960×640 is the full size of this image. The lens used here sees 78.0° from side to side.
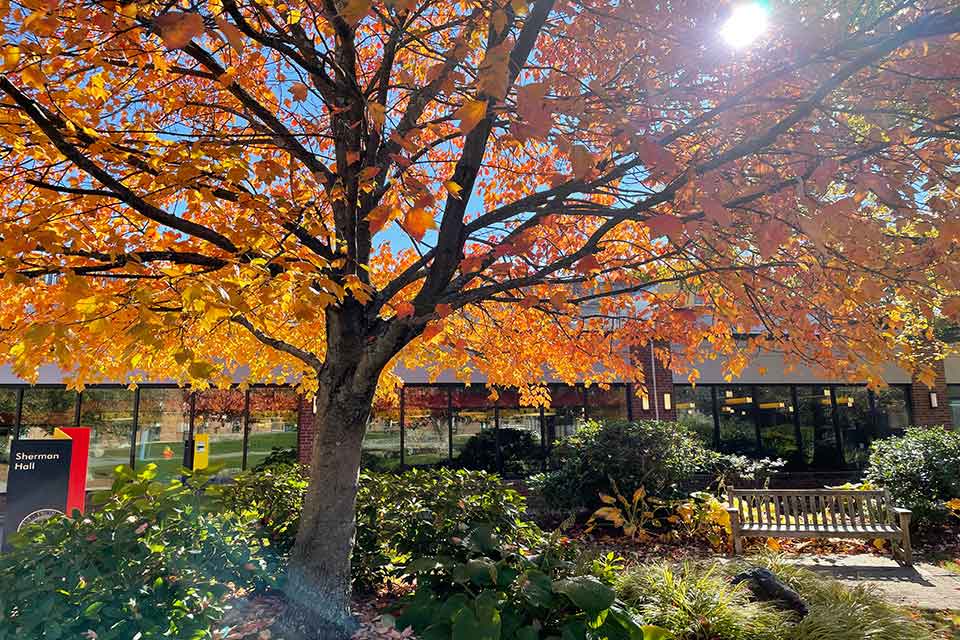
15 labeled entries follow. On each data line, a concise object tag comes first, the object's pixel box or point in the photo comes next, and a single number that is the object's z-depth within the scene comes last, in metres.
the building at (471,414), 12.75
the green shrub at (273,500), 5.70
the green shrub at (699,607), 4.20
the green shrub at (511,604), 3.13
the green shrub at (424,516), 4.74
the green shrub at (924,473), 9.34
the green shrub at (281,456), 13.30
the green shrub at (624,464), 9.67
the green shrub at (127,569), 2.87
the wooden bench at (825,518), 8.09
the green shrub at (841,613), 4.25
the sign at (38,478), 7.30
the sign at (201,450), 12.98
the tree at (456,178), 3.33
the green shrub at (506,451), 14.26
